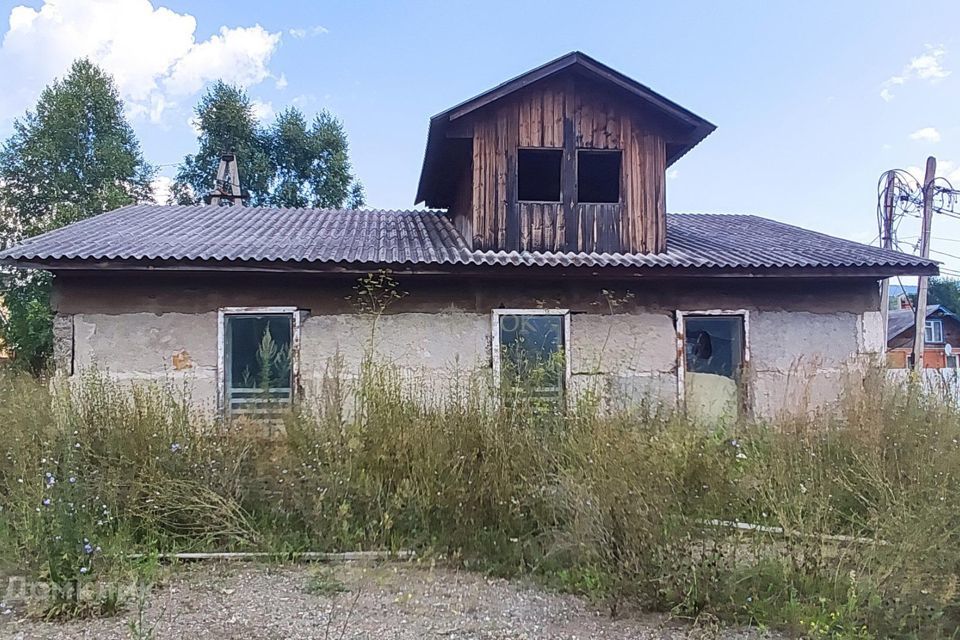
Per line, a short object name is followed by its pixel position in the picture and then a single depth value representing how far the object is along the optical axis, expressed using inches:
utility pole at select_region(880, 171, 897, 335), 669.9
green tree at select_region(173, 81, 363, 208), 1094.4
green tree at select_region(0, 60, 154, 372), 932.6
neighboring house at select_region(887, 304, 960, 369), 1347.2
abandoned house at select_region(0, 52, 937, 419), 305.3
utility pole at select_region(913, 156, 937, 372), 576.5
